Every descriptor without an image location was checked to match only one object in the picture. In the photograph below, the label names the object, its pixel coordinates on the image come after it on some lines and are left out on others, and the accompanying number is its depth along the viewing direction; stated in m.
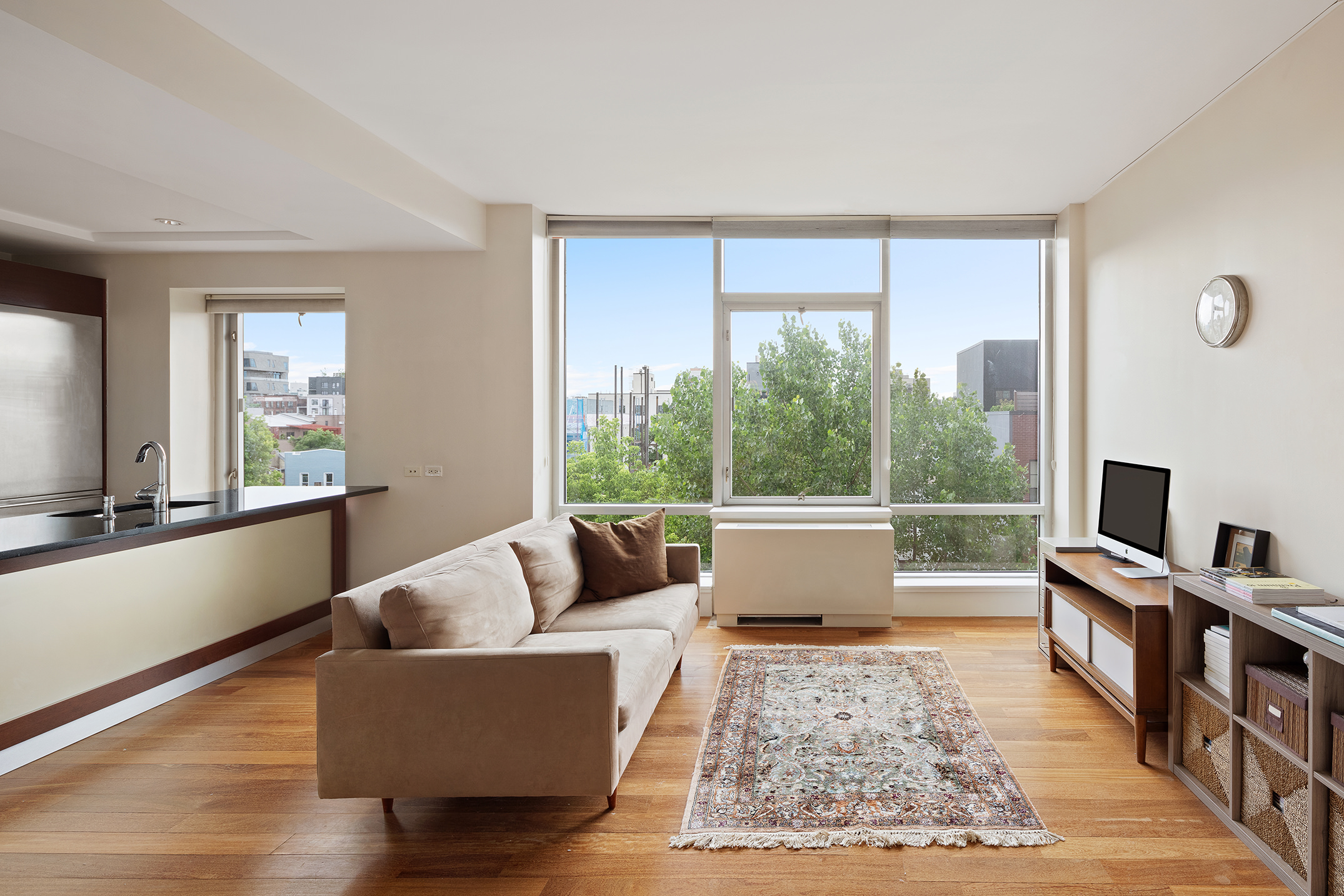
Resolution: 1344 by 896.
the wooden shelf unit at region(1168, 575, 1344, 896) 1.87
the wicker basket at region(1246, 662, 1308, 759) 1.96
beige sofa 2.16
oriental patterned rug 2.23
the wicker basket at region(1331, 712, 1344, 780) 1.83
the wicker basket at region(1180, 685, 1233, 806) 2.29
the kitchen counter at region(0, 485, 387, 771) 2.69
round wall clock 2.88
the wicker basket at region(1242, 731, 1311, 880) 1.94
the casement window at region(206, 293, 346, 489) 4.95
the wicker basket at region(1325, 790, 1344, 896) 1.82
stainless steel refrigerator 4.08
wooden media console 2.64
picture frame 2.74
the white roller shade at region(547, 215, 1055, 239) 4.75
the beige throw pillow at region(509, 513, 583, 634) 3.15
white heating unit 4.48
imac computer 3.10
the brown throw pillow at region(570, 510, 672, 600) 3.61
